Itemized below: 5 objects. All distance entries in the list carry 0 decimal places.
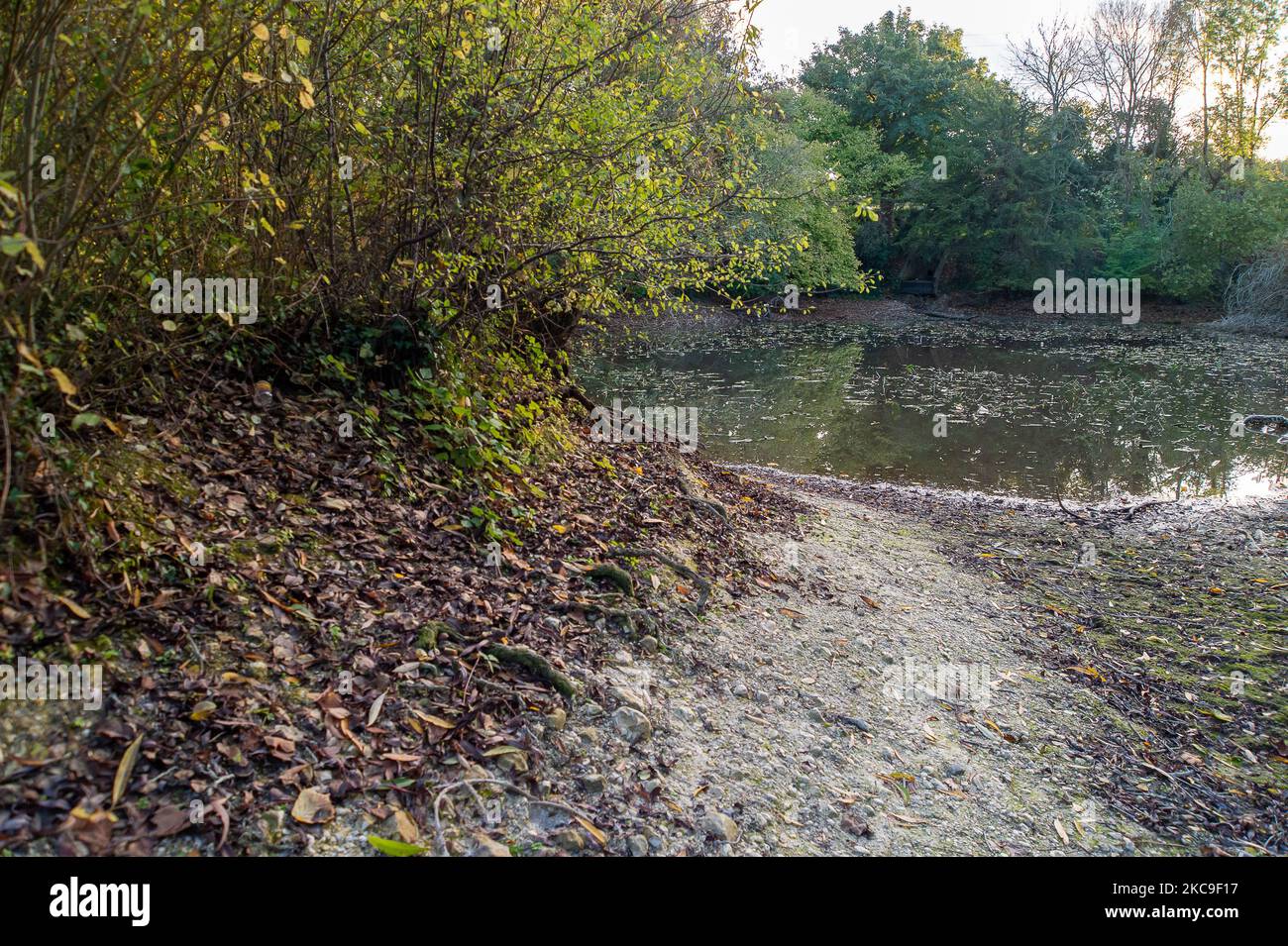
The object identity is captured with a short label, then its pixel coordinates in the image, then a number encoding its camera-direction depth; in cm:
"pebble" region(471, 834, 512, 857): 305
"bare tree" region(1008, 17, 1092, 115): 3941
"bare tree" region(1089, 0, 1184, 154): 3941
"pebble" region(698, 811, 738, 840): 350
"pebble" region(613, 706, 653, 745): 400
